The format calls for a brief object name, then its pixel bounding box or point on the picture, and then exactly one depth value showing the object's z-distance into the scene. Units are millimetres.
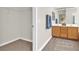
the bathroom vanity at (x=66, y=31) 1755
